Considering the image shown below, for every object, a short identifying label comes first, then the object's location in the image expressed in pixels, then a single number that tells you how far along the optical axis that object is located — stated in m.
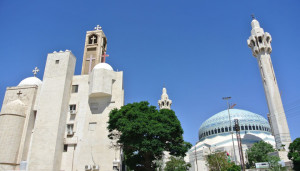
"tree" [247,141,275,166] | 44.94
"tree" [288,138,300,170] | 30.91
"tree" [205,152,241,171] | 40.20
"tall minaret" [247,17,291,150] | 44.62
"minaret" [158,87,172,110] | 68.50
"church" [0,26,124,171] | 26.55
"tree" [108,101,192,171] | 22.27
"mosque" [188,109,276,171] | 57.22
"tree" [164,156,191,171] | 42.06
